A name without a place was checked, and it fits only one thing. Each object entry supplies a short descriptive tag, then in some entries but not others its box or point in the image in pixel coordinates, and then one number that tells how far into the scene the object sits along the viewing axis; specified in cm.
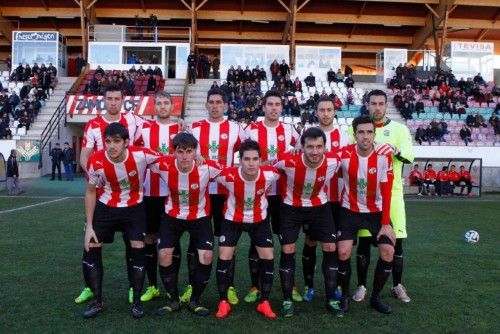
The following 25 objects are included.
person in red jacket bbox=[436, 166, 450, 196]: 1842
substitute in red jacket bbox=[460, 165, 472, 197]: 1838
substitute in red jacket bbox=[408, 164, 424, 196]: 1850
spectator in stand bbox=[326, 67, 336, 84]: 2745
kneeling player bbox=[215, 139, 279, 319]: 490
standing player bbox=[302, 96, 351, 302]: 527
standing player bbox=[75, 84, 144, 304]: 528
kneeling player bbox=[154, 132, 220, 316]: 486
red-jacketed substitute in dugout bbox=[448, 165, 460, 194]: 1853
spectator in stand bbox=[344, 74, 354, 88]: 2694
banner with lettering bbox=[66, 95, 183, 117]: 2258
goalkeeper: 524
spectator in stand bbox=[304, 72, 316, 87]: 2667
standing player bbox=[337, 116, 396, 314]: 496
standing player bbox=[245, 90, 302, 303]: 542
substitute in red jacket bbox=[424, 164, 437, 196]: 1845
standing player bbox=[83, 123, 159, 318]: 477
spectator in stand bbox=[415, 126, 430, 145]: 2244
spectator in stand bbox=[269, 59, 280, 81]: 2695
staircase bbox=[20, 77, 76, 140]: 2233
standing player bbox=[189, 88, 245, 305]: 547
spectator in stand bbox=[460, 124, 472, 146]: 2262
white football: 856
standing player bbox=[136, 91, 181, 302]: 531
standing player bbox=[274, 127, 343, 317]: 491
